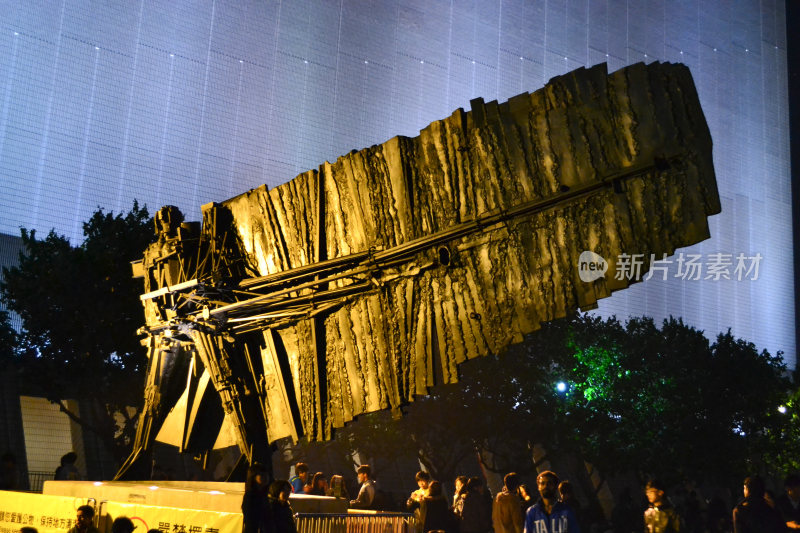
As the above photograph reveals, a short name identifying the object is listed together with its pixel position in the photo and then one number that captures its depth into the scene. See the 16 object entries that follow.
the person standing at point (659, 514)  8.54
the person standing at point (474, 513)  10.99
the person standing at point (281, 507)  6.74
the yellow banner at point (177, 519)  6.70
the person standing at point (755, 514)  9.08
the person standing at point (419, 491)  11.90
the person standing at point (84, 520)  7.63
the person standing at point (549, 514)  7.94
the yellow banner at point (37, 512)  8.55
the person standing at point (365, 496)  11.35
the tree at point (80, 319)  19.77
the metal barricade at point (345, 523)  7.40
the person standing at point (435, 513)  10.39
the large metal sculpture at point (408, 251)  6.42
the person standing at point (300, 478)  12.30
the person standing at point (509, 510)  9.83
